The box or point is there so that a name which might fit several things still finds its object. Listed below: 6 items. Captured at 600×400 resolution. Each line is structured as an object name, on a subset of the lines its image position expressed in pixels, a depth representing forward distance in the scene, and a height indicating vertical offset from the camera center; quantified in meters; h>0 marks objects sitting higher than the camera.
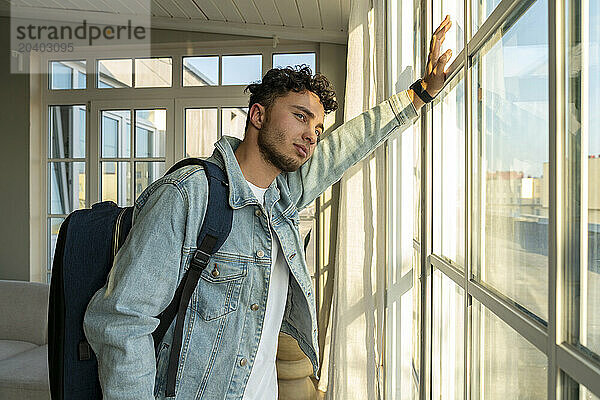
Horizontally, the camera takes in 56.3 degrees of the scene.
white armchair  3.79 -0.89
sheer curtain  1.95 -0.20
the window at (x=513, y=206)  0.64 -0.01
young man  1.33 -0.15
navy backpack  1.42 -0.21
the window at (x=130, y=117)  4.68 +0.70
